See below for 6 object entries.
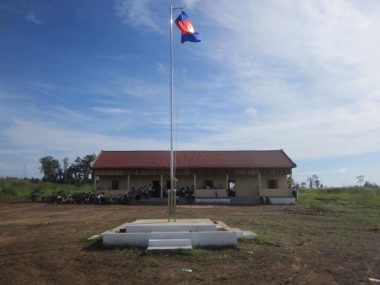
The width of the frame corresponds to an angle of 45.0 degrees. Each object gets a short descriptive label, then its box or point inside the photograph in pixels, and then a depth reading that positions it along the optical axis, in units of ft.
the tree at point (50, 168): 224.53
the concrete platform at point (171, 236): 36.06
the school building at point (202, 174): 118.52
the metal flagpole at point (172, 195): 44.42
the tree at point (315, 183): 233.43
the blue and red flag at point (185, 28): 48.19
